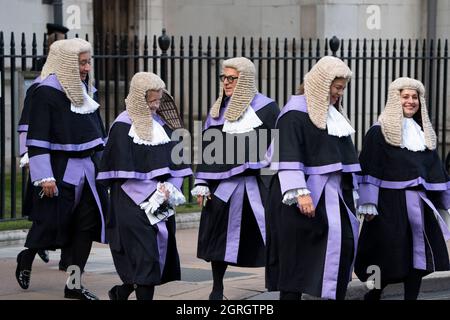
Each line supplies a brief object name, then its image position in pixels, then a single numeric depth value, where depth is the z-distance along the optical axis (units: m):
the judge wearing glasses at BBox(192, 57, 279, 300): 20.48
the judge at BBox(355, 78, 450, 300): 19.72
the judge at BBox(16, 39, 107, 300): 20.55
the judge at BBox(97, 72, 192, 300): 18.66
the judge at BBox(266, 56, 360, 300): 18.06
